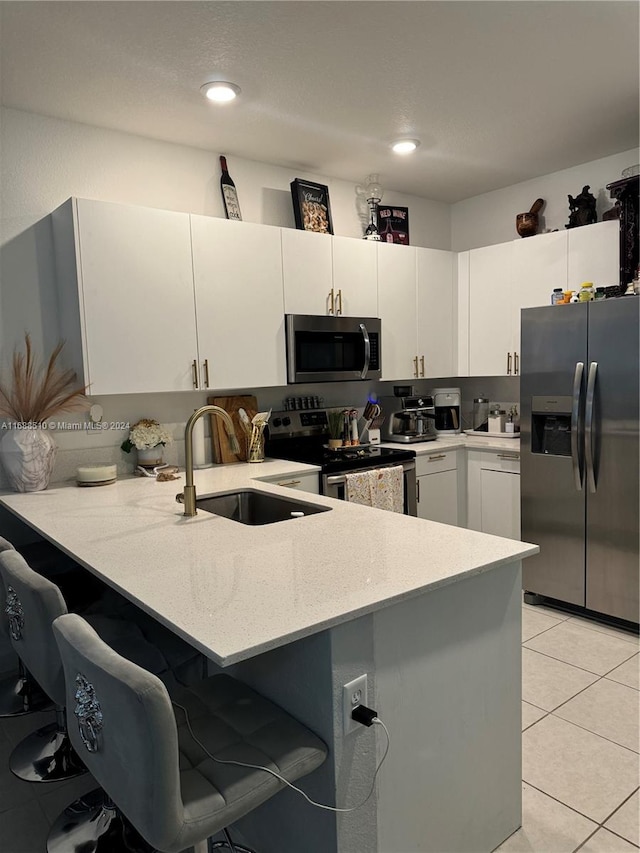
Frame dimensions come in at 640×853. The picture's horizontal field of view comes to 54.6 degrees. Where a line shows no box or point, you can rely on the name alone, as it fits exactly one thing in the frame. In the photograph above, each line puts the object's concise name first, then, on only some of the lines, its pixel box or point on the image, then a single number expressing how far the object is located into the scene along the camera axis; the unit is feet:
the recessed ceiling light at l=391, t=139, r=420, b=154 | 11.46
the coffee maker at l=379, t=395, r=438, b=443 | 14.61
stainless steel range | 11.52
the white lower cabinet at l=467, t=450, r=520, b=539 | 13.21
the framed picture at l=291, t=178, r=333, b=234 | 12.62
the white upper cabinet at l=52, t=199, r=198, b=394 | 9.60
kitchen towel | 11.66
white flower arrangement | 10.89
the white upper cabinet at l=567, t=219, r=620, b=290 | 12.19
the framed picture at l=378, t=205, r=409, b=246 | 14.29
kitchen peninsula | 4.78
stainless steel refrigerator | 10.46
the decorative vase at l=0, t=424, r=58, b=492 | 9.55
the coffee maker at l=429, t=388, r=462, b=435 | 15.48
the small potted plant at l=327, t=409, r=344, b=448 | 13.52
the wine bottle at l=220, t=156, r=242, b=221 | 11.77
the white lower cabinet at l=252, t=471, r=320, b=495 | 10.90
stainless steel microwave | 12.01
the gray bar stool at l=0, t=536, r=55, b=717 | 7.75
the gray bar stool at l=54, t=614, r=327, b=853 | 3.91
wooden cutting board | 12.07
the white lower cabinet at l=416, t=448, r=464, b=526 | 13.38
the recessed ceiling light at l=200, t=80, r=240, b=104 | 8.91
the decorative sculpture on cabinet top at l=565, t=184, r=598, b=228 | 12.76
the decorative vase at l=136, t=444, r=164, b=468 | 11.07
